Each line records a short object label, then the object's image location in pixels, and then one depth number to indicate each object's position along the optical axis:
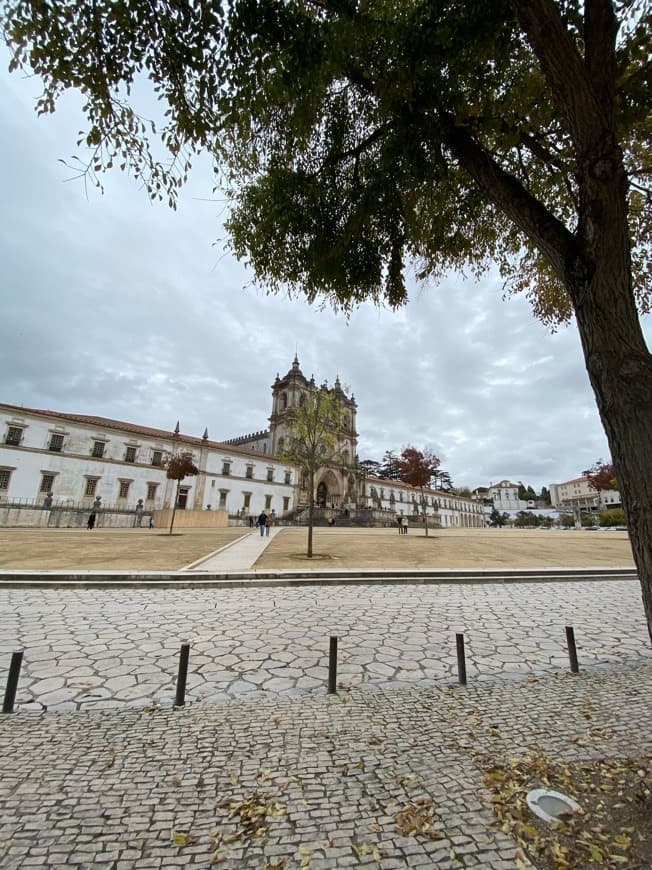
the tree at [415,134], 2.81
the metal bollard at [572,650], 4.68
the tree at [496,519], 110.62
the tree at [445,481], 97.69
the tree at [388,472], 93.38
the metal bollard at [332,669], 4.04
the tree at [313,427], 15.53
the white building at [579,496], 102.19
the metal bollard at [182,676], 3.74
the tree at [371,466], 92.99
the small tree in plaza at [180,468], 28.05
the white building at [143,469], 35.19
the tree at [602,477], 56.97
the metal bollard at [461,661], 4.33
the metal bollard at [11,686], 3.53
